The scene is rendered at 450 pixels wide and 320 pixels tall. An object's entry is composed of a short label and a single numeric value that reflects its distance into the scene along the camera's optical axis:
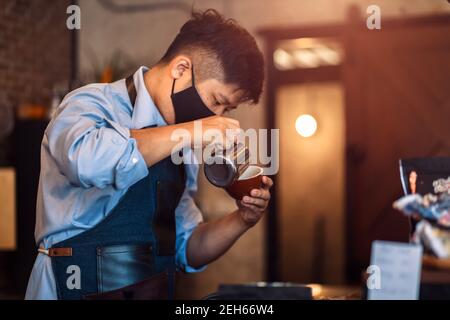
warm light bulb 6.32
